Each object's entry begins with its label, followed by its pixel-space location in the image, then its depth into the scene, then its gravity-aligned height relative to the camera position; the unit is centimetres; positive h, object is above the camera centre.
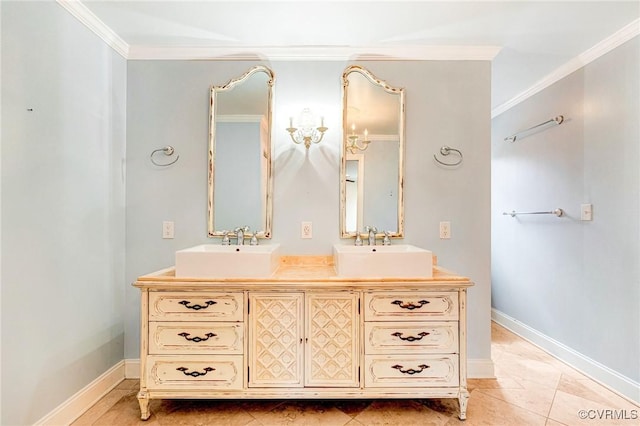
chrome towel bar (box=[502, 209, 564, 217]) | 244 +3
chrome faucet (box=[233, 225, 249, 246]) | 208 -14
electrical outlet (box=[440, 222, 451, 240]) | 218 -10
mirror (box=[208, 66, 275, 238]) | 214 +34
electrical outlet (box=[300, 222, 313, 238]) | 217 -12
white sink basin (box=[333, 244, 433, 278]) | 171 -28
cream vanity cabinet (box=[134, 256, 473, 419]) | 164 -67
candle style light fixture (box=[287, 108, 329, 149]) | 210 +58
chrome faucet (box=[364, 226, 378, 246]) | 213 -15
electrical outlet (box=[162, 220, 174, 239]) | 216 -11
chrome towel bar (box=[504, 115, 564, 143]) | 246 +78
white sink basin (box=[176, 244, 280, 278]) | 168 -28
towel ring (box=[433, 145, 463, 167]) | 218 +44
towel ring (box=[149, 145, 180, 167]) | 215 +42
